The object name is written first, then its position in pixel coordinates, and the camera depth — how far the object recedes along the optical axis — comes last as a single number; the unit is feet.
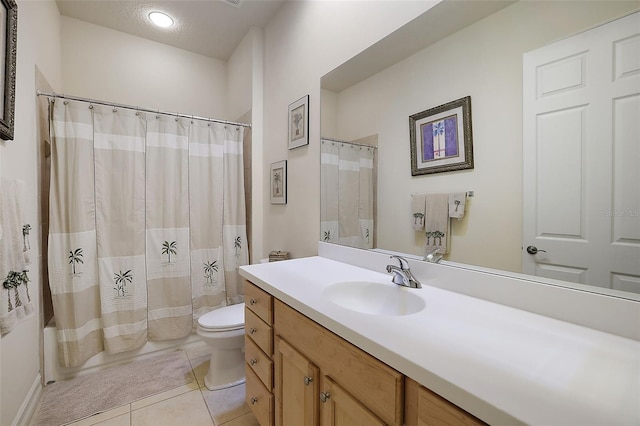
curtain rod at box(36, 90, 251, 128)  5.69
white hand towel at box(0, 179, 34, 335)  3.73
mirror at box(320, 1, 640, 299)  2.76
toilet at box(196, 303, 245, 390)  5.54
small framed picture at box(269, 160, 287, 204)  6.97
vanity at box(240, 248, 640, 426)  1.57
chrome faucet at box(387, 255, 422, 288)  3.56
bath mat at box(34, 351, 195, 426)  5.02
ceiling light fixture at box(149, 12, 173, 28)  7.42
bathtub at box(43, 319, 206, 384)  5.79
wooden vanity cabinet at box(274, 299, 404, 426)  2.15
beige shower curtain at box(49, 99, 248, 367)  5.94
